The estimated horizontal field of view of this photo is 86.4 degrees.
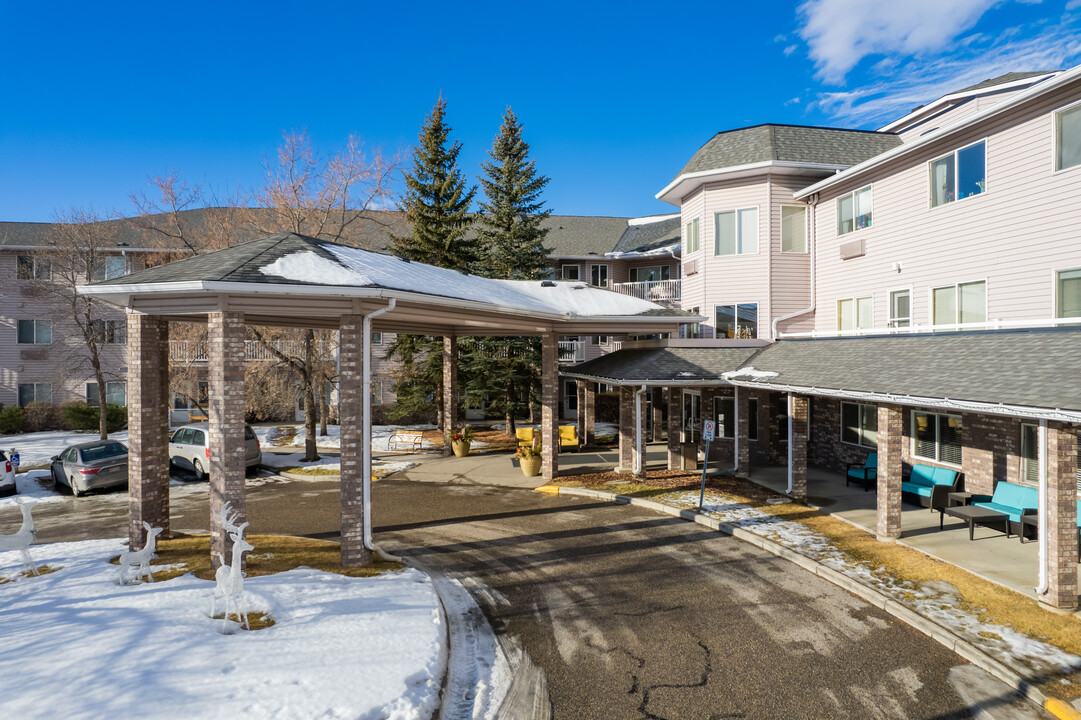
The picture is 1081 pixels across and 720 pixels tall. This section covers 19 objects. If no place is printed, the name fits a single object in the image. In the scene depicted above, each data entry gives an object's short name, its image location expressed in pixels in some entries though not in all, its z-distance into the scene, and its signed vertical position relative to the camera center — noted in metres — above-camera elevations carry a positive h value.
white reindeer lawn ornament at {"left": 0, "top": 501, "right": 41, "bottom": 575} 9.51 -2.96
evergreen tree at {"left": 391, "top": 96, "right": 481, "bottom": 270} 28.14 +7.69
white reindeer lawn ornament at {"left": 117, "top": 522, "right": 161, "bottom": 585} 9.22 -3.20
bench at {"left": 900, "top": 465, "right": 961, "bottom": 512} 13.82 -3.23
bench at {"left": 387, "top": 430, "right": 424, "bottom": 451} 26.00 -3.64
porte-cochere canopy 9.92 +0.92
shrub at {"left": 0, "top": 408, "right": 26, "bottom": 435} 29.78 -3.03
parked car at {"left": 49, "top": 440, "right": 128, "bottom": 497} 18.00 -3.33
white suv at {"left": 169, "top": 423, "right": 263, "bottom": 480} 20.11 -3.14
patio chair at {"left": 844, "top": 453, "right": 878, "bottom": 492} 16.56 -3.36
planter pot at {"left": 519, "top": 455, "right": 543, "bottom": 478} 19.50 -3.61
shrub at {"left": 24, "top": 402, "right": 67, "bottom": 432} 30.98 -3.02
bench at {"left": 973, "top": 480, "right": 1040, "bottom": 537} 11.83 -3.07
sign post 14.14 -1.74
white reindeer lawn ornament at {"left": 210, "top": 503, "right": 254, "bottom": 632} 7.72 -3.04
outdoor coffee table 11.84 -3.26
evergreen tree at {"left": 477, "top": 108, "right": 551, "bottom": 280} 29.58 +7.65
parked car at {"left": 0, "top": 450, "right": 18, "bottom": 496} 18.04 -3.65
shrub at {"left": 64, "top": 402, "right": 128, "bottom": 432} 29.92 -2.88
